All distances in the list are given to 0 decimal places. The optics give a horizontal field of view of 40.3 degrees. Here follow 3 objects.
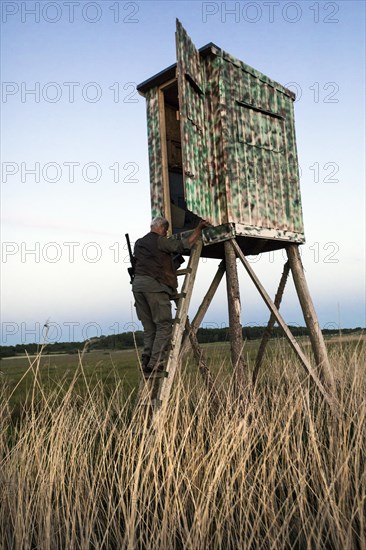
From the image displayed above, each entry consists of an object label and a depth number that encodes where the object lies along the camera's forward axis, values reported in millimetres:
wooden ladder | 6250
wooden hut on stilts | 6789
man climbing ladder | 6902
